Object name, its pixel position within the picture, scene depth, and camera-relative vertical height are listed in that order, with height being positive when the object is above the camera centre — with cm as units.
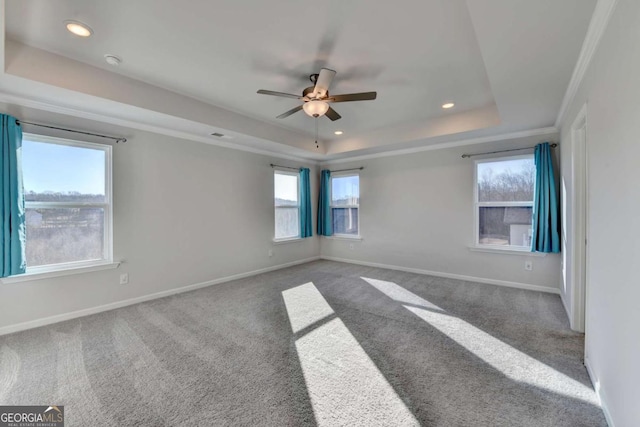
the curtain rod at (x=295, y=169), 543 +98
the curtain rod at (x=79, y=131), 282 +97
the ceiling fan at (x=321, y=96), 256 +119
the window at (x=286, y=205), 566 +18
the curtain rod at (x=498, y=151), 380 +98
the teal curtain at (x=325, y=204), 630 +21
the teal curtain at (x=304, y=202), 595 +25
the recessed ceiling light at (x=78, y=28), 205 +146
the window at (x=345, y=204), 604 +20
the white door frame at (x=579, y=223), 263 -11
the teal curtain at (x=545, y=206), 370 +9
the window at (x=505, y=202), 409 +18
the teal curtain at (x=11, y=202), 264 +11
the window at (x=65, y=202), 293 +13
